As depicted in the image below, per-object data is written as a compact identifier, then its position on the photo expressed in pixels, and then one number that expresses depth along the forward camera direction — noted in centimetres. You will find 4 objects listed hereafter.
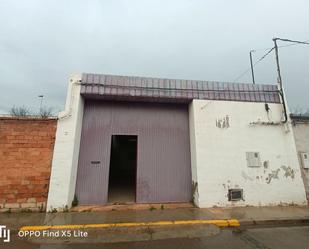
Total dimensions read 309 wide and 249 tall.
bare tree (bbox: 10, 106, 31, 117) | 1822
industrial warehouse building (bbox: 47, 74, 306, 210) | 701
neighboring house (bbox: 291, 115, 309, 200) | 742
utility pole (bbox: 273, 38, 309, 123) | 777
